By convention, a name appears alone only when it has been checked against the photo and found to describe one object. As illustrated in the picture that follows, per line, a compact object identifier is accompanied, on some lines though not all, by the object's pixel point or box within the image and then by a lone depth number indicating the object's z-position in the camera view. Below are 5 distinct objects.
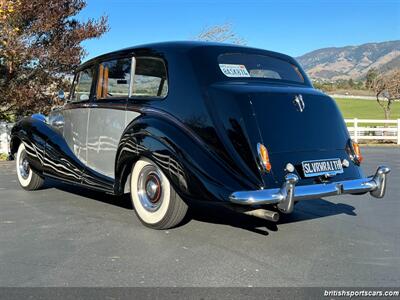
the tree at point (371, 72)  73.06
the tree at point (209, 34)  19.04
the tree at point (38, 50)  12.26
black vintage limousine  4.28
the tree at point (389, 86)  26.80
